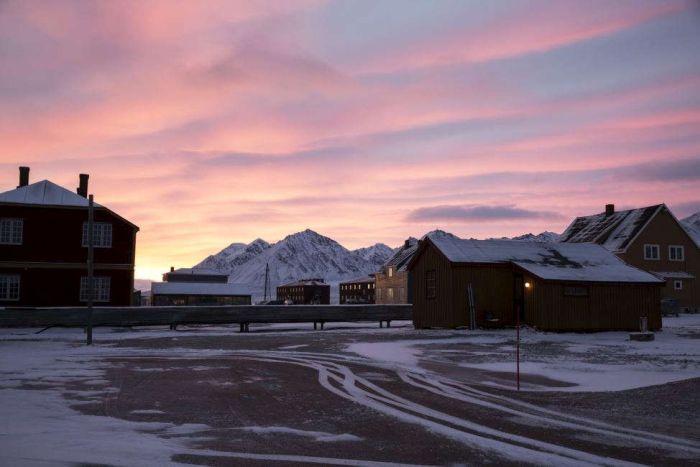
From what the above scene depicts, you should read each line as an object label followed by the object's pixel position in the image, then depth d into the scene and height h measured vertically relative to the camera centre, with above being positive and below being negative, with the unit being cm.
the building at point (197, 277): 10800 +430
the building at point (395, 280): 7931 +293
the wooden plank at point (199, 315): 3247 -82
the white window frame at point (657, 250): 5500 +473
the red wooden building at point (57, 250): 3844 +313
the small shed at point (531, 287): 3122 +84
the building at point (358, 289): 13062 +269
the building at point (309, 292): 15112 +231
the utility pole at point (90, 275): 2416 +96
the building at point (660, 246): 5434 +514
